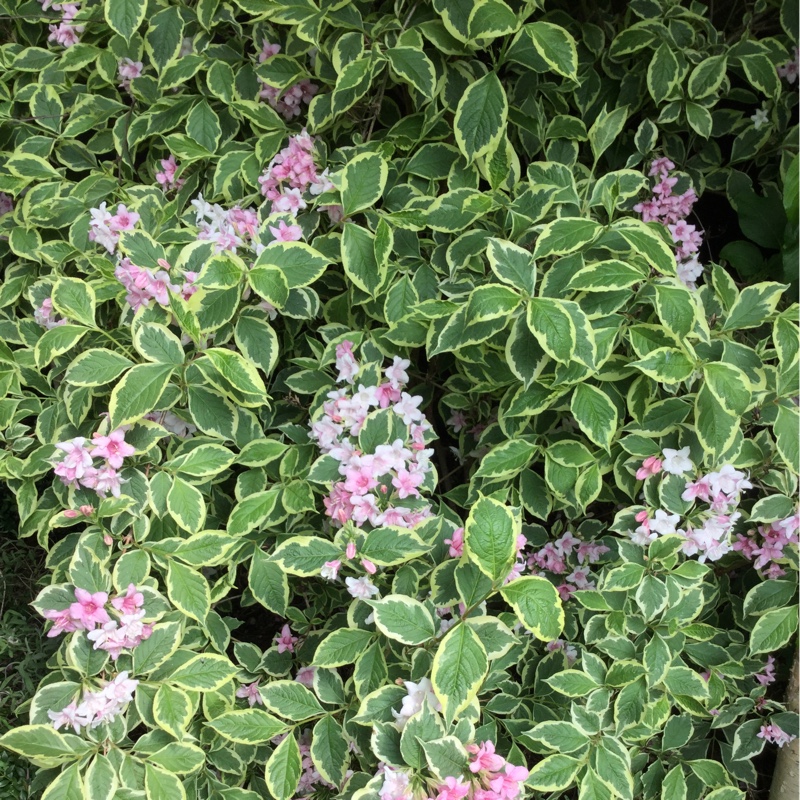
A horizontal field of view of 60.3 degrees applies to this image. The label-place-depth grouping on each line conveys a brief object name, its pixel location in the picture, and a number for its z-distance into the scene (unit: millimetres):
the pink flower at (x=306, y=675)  1314
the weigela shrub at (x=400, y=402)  1068
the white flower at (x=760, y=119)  1549
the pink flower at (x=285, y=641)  1352
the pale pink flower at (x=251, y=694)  1314
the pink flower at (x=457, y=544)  1120
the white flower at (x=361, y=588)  1103
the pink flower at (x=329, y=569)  1083
